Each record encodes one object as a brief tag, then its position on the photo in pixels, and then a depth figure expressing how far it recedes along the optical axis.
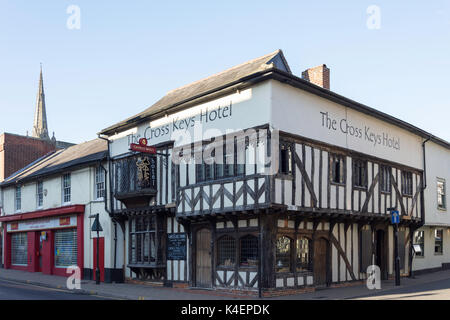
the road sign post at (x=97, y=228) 20.92
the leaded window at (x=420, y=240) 23.39
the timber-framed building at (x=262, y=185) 15.80
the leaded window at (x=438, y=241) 25.05
